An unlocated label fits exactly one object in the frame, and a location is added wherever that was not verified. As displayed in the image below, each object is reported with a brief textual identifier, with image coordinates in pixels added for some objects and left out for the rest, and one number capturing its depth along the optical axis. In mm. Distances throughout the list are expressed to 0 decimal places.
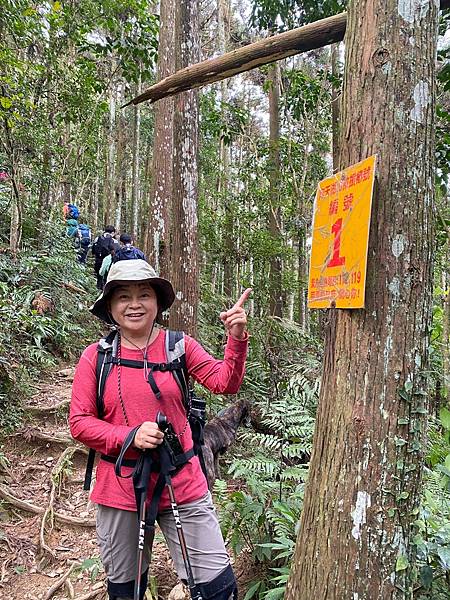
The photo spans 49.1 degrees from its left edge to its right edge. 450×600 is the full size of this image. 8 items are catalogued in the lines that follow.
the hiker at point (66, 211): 14420
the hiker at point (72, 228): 13374
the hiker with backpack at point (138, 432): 2400
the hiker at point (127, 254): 8605
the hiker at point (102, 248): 10594
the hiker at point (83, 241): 13852
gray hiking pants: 2473
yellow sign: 1907
